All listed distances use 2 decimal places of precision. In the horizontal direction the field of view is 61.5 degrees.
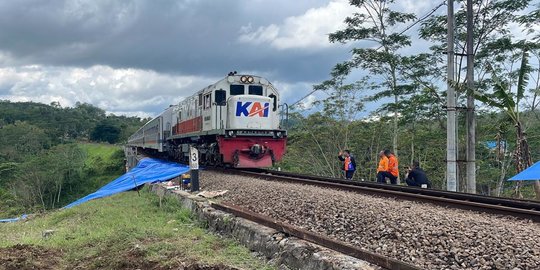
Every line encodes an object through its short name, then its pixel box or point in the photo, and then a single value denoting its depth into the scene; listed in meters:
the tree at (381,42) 19.52
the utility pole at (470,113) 13.67
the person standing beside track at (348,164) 14.53
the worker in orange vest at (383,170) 13.03
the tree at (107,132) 99.06
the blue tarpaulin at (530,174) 10.12
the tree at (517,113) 13.27
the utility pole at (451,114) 12.70
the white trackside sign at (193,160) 11.21
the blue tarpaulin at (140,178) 15.15
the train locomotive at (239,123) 15.12
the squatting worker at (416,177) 12.21
